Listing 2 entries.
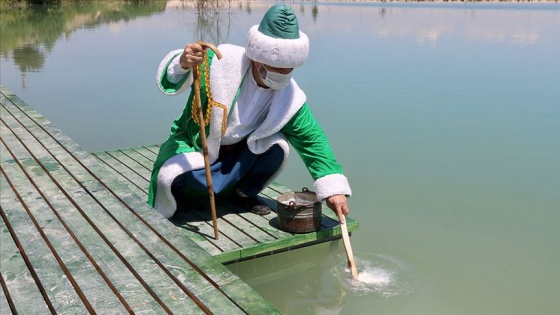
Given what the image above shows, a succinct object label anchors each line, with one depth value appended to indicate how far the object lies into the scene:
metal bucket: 2.86
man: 2.65
